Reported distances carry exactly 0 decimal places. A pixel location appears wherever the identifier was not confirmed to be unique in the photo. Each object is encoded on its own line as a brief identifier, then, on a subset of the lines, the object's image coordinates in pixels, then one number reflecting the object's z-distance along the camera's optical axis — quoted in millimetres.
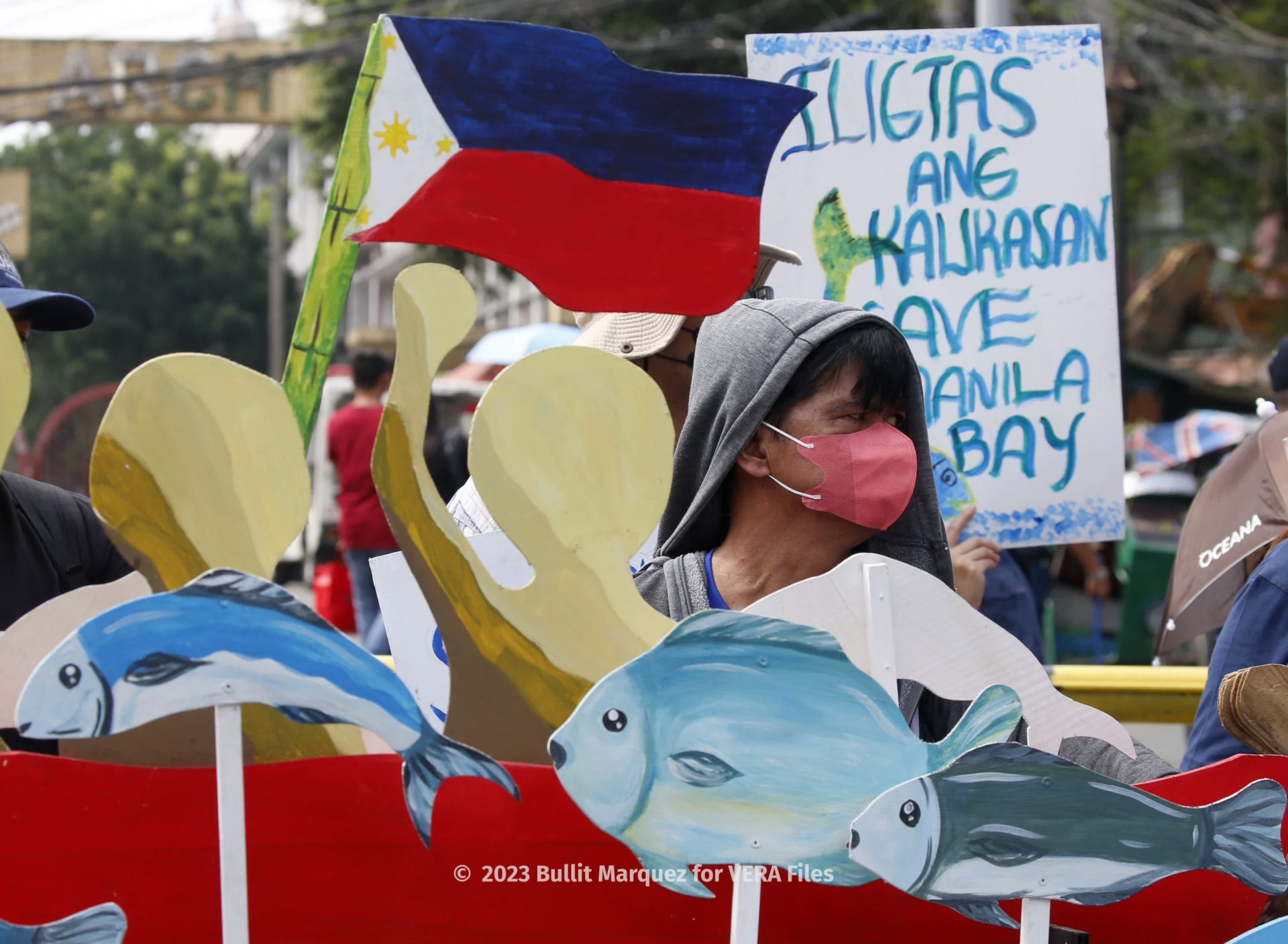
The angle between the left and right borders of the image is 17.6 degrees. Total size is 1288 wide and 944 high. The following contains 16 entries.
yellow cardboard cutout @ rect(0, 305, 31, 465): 5311
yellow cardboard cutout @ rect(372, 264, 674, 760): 5522
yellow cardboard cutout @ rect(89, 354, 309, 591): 5311
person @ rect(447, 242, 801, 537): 6960
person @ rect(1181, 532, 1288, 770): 6433
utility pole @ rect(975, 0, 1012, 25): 8763
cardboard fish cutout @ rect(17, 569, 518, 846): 5053
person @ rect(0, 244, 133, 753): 6294
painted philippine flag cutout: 6099
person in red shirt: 9665
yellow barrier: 7594
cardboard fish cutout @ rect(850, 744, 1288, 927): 5526
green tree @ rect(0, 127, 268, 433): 46709
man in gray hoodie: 6242
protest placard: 7173
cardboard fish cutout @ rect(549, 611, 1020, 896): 5299
